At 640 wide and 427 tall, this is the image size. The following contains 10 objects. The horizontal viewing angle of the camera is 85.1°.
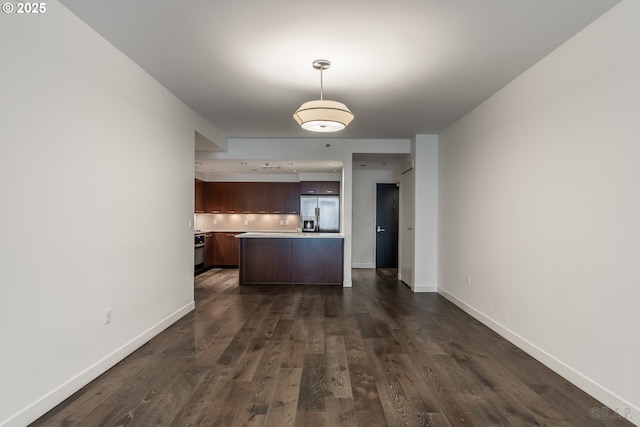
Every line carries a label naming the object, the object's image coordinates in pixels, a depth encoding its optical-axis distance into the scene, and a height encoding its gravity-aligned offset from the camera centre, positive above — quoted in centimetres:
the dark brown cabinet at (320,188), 830 +65
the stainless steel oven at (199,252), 769 -83
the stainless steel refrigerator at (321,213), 828 +6
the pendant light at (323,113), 316 +95
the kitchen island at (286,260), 642 -83
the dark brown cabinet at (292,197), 857 +45
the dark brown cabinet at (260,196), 862 +47
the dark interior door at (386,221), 851 -13
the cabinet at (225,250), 841 -85
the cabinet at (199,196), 816 +45
